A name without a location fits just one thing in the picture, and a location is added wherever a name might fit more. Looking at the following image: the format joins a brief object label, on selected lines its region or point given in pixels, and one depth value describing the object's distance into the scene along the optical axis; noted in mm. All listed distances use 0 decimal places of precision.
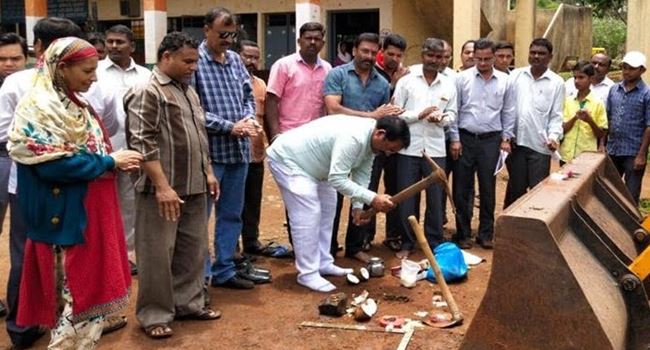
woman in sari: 3105
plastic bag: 5316
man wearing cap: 6629
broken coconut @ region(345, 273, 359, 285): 5285
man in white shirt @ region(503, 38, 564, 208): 6227
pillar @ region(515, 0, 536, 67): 14852
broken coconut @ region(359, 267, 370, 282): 5355
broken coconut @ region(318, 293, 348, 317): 4543
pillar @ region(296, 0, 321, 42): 14070
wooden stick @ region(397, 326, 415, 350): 3968
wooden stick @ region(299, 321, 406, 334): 4277
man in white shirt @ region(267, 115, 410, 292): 4754
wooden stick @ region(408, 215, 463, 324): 4387
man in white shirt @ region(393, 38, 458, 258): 5844
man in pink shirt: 5750
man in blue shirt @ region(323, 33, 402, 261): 5605
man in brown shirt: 3980
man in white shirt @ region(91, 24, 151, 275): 5250
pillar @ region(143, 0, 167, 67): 15211
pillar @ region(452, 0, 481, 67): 12617
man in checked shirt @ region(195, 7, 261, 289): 4727
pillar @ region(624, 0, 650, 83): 11328
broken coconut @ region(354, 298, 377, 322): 4500
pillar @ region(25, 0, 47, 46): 16625
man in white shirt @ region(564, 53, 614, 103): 7379
